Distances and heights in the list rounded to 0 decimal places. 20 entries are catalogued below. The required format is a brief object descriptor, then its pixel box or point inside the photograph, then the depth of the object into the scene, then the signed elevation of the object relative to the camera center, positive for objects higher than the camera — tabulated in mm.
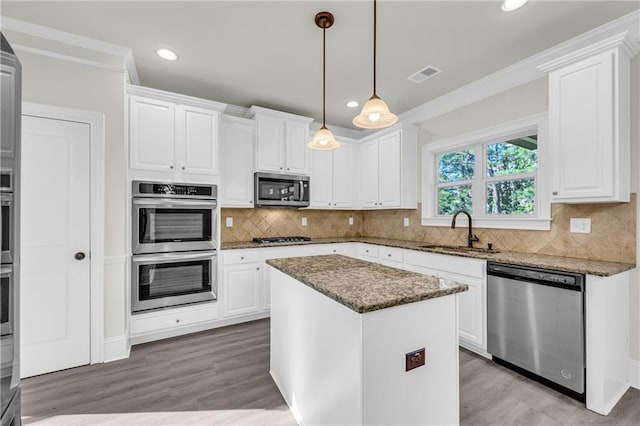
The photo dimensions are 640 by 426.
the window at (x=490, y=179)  2907 +400
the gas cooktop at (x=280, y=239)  3861 -356
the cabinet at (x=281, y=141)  3705 +934
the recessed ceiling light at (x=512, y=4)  1972 +1418
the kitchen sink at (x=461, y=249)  2959 -382
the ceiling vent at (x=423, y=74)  2936 +1434
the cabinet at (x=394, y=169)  3957 +615
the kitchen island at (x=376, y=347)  1241 -619
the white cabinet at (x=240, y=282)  3318 -796
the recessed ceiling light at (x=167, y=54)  2602 +1424
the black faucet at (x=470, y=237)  3242 -255
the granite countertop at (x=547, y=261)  1974 -368
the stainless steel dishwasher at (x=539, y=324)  2004 -821
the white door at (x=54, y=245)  2311 -264
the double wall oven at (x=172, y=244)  2855 -322
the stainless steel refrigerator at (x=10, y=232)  815 -57
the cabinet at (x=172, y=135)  2871 +799
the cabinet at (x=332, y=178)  4316 +533
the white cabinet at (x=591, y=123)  2068 +671
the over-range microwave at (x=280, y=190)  3707 +301
